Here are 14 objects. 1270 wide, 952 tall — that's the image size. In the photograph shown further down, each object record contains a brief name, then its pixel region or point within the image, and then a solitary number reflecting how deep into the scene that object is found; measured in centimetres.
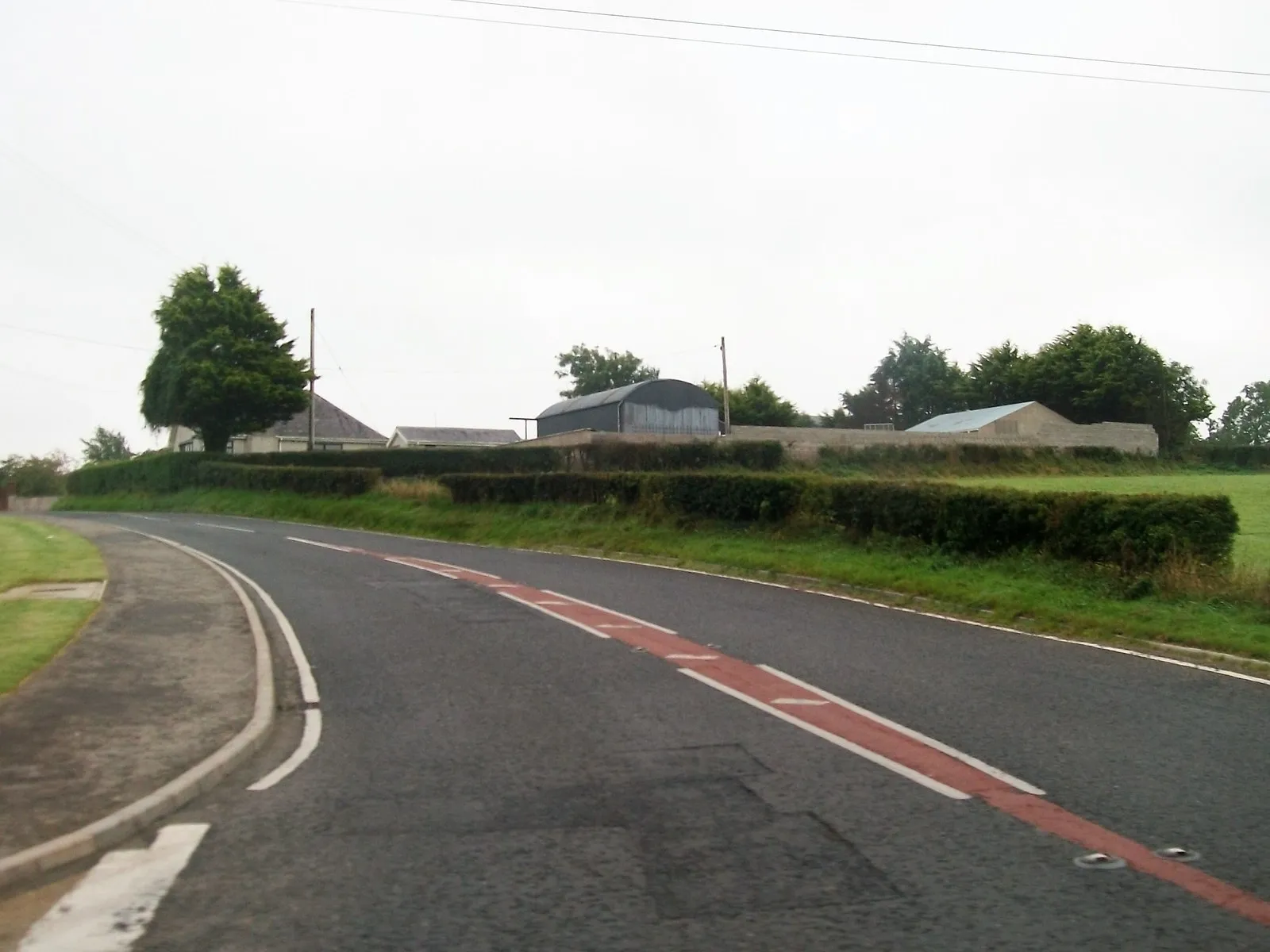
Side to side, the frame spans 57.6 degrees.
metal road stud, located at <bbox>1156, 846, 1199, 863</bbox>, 572
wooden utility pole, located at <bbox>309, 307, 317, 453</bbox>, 5818
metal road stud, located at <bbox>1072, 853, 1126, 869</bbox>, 560
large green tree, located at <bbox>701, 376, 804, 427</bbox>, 8044
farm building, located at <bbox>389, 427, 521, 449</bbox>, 7388
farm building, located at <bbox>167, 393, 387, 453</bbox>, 6950
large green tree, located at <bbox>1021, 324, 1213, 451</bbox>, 6706
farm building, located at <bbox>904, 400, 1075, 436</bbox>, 6234
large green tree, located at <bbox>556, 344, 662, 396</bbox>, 9481
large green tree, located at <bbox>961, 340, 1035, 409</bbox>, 7456
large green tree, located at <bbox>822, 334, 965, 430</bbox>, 9556
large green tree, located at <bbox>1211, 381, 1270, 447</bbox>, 13800
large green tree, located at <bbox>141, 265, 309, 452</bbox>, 5597
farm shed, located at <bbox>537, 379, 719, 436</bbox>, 5472
